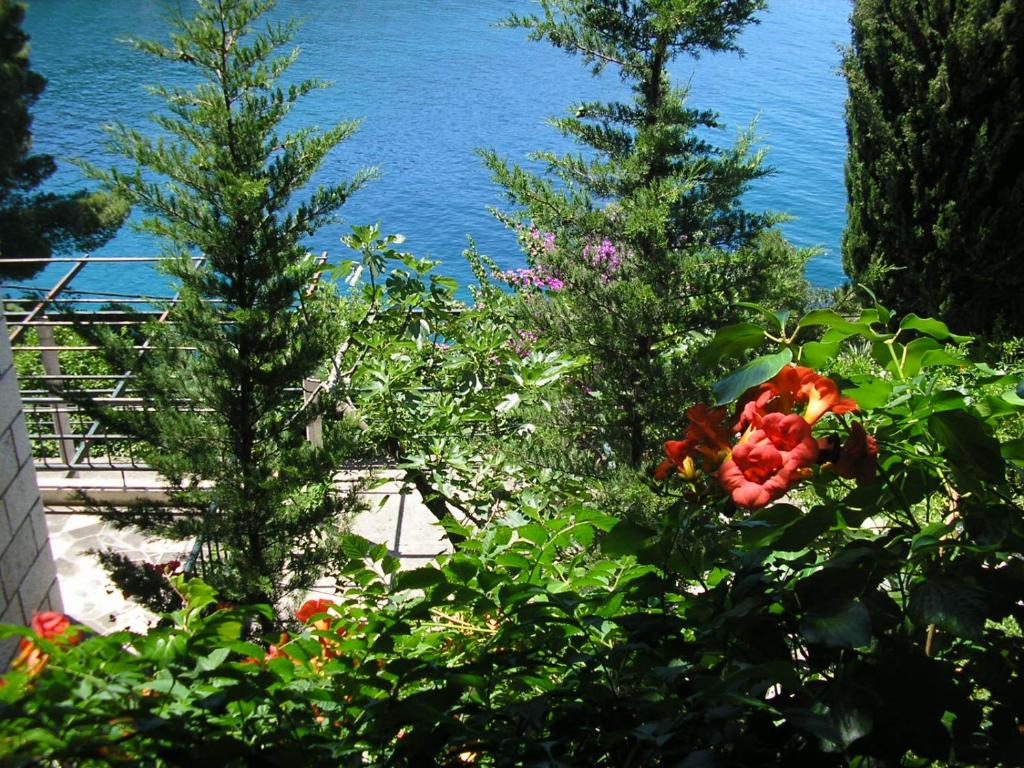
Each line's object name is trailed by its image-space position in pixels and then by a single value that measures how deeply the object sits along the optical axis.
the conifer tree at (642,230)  2.46
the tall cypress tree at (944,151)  5.48
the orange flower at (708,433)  0.93
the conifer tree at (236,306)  2.47
